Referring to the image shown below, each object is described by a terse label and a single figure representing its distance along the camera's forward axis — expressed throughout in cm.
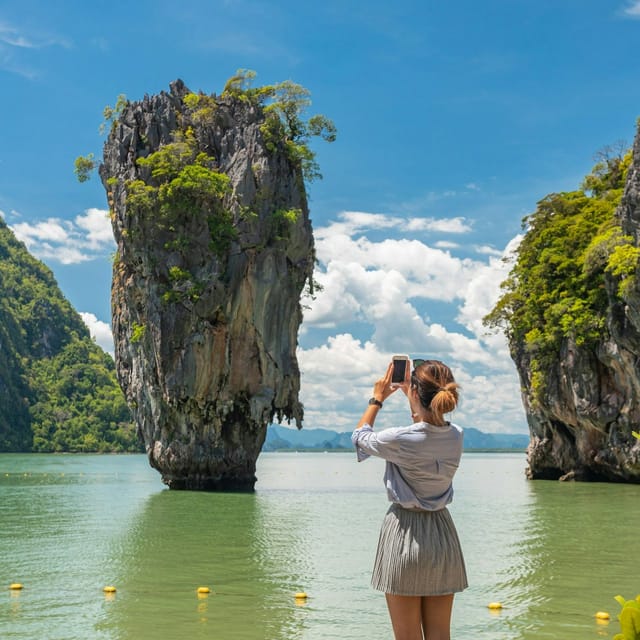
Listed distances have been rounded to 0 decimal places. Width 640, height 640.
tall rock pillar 3148
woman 421
